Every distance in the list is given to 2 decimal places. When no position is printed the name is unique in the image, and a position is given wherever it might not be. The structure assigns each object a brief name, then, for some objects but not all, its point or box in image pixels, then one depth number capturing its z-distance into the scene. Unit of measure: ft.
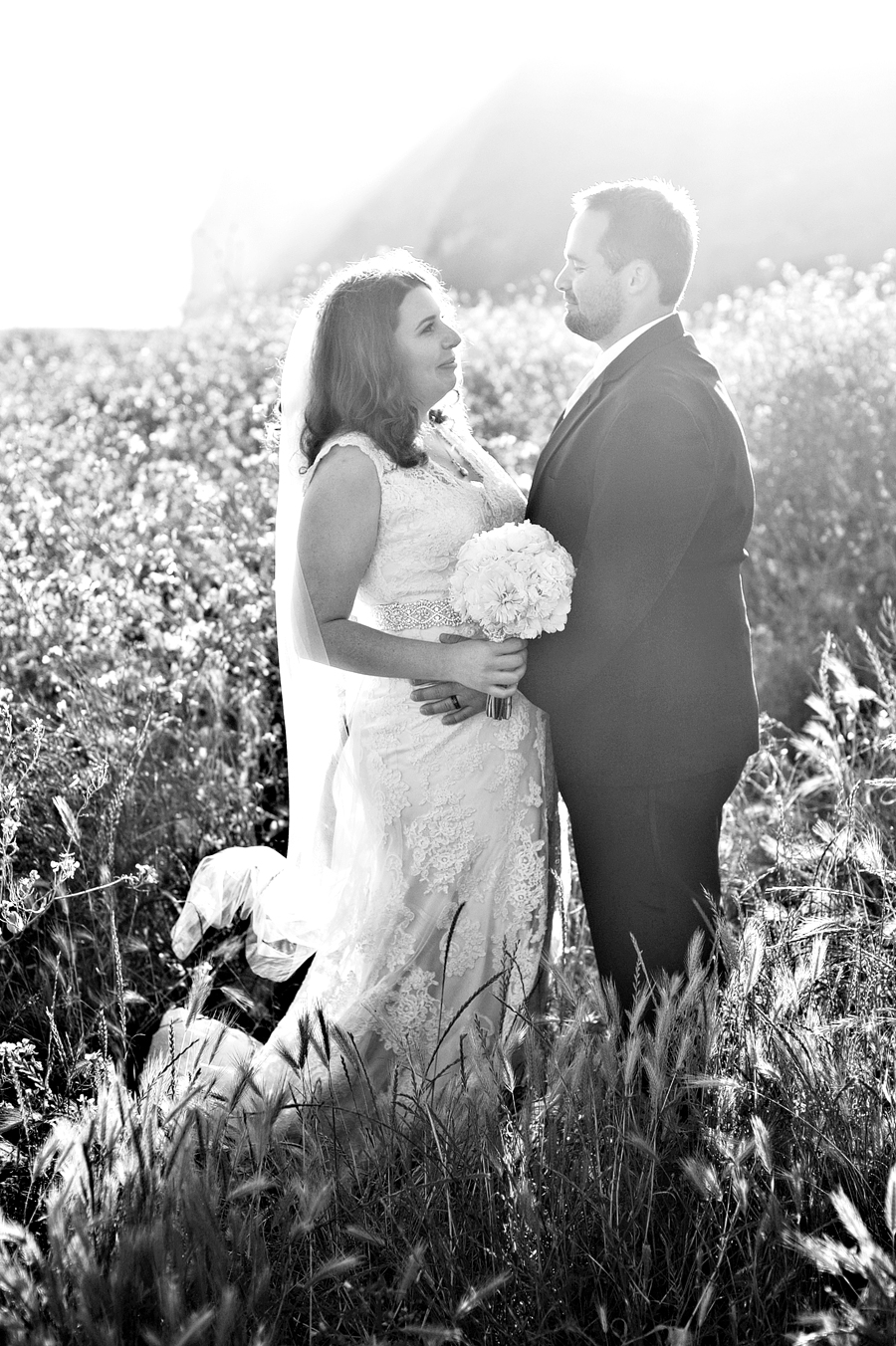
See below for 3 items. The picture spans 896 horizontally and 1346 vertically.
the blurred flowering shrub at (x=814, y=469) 19.67
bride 10.50
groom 9.75
